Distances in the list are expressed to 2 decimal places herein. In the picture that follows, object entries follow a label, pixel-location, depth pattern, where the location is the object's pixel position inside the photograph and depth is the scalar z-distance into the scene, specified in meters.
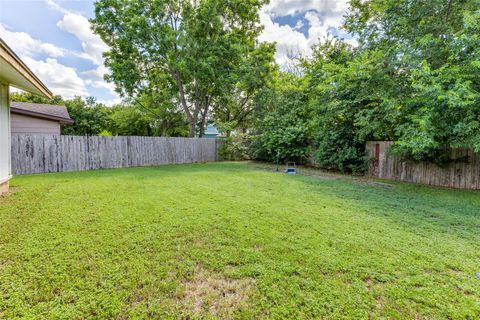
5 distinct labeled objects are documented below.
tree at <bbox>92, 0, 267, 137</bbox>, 11.84
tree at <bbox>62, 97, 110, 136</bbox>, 17.98
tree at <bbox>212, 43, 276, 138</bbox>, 13.12
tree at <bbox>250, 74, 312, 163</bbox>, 10.91
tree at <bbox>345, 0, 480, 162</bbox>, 5.17
